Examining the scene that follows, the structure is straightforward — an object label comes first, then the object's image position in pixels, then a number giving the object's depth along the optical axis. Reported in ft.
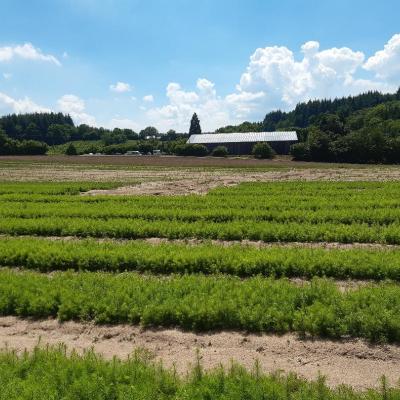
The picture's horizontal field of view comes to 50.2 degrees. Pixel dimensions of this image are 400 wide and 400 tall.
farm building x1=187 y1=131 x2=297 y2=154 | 395.96
